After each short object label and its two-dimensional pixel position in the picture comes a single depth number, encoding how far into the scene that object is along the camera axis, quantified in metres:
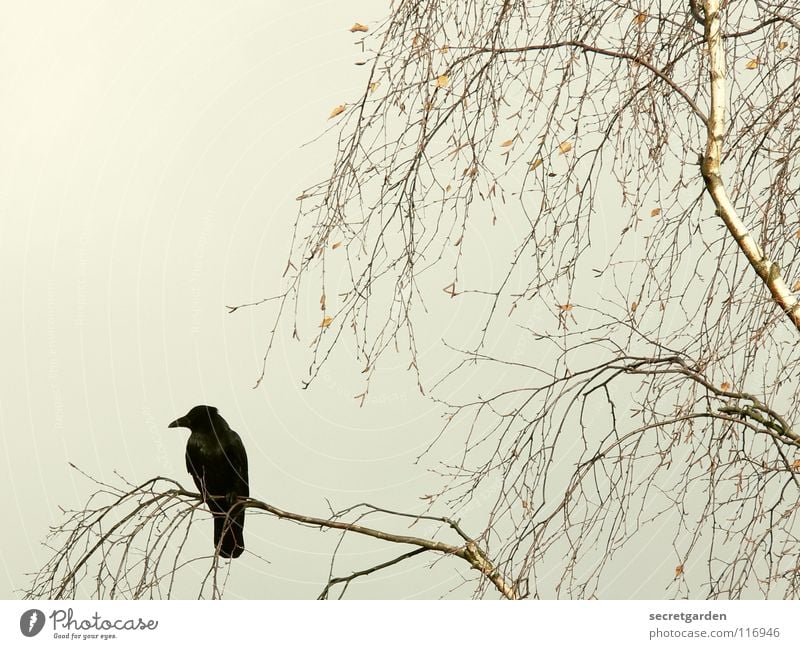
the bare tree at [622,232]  16.70
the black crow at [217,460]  17.57
